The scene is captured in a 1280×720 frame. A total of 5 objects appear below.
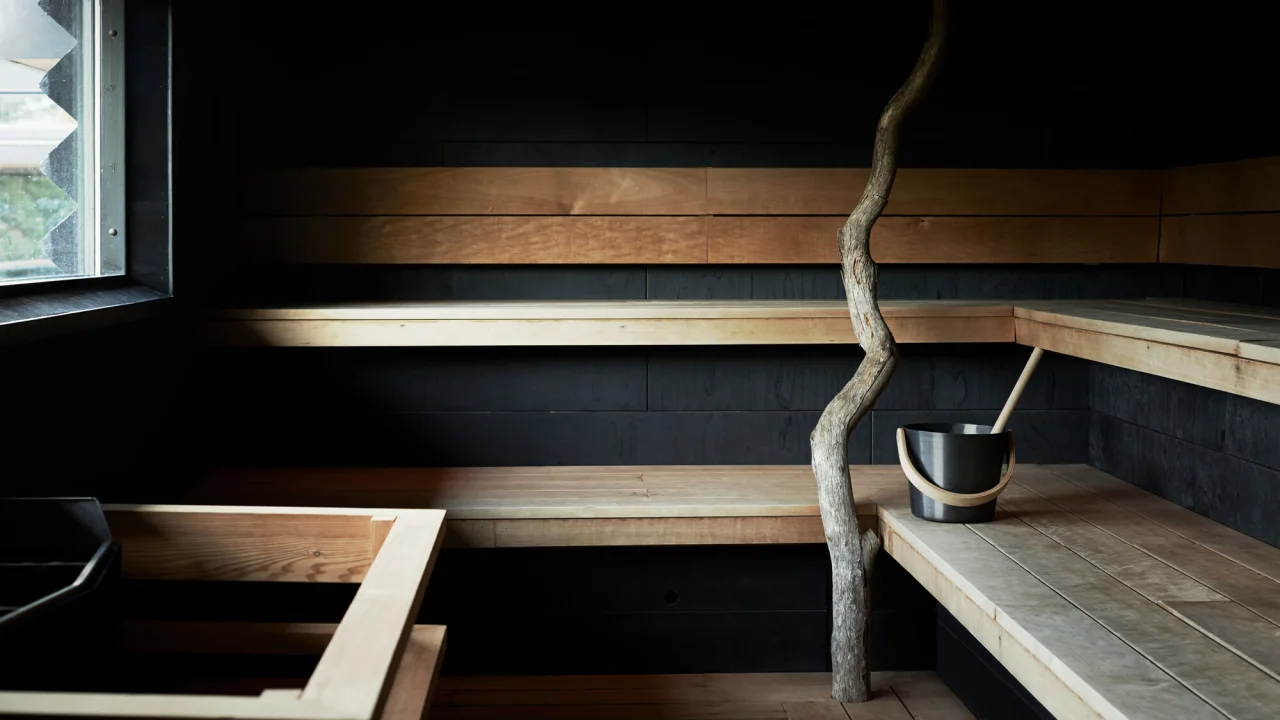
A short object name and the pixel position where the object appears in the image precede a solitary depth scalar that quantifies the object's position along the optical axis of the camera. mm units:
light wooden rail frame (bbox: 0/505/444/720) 1604
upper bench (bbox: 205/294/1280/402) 3047
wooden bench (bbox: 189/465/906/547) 2912
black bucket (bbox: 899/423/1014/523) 2705
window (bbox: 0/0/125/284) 2246
